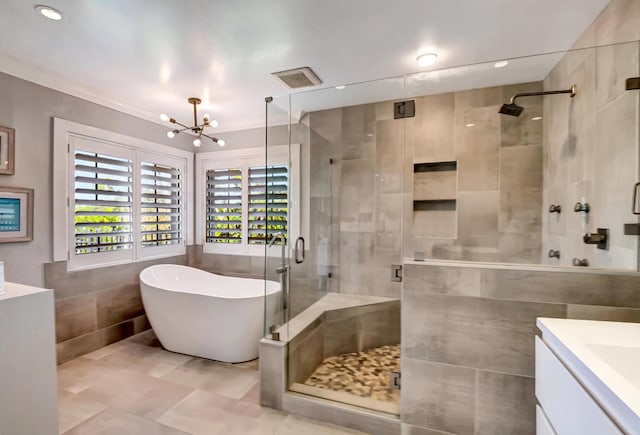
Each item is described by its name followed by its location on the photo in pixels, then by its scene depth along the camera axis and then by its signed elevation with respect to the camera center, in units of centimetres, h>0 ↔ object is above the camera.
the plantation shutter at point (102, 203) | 273 +11
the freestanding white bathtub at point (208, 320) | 253 -99
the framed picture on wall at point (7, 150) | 222 +51
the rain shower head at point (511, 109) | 225 +86
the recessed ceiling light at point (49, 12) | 162 +119
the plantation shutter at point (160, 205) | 333 +12
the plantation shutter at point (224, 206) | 376 +12
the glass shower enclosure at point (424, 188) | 171 +24
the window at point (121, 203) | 272 +12
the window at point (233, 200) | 365 +19
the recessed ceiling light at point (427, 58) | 213 +123
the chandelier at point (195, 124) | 269 +87
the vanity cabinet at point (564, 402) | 72 -56
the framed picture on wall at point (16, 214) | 221 -1
